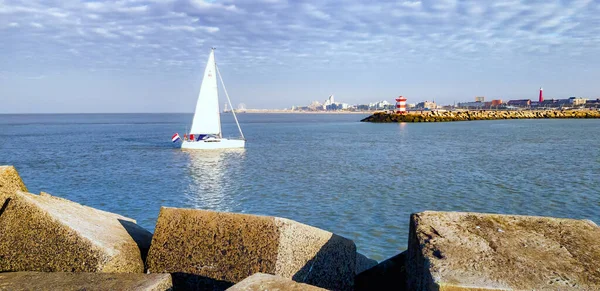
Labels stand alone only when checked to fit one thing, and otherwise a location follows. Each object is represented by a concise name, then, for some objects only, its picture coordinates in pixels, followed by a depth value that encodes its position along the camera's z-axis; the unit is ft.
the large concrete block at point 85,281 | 11.34
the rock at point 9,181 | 15.81
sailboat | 132.26
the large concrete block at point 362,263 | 18.22
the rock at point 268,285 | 9.57
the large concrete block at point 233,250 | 13.30
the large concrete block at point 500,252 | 9.85
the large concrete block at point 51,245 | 13.30
